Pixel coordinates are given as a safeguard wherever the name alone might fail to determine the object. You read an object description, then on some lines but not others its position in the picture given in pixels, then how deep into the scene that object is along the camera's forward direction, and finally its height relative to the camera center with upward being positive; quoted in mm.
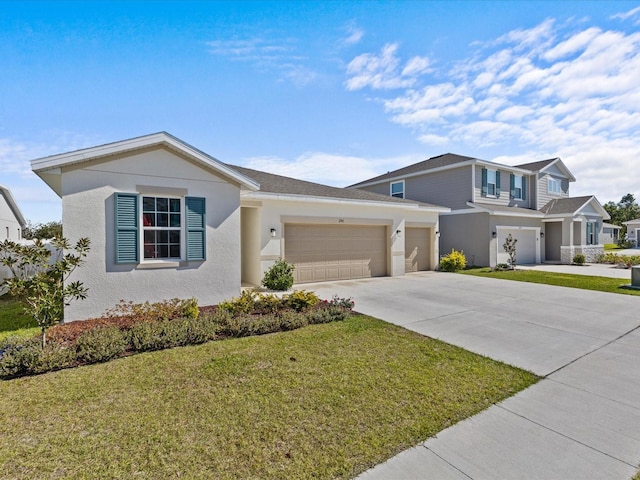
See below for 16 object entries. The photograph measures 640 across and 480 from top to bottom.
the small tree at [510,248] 16844 -509
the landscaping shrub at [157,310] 6414 -1489
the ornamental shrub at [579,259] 19906 -1327
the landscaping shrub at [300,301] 7371 -1476
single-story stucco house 6559 +526
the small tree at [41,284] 4570 -669
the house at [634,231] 36753 +852
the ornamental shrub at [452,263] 16000 -1242
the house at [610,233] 41556 +757
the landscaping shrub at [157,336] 5133 -1632
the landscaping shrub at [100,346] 4621 -1628
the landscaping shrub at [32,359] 4195 -1650
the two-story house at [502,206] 17891 +2157
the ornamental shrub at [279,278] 9984 -1235
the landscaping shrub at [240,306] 6953 -1499
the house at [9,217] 17339 +1453
